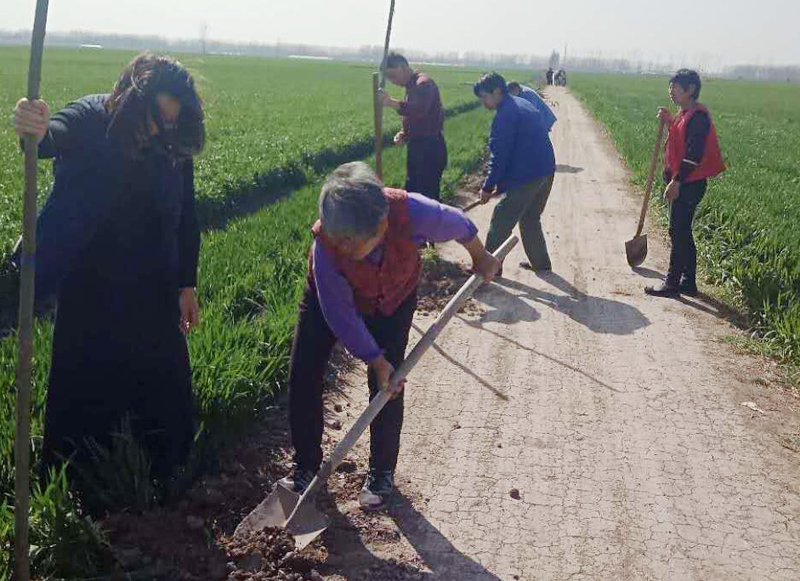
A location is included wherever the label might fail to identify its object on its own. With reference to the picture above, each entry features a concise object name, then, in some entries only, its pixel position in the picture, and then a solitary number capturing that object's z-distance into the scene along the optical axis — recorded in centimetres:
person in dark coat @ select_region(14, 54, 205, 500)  259
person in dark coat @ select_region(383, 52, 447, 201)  720
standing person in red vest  627
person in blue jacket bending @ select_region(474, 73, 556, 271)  653
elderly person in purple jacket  260
